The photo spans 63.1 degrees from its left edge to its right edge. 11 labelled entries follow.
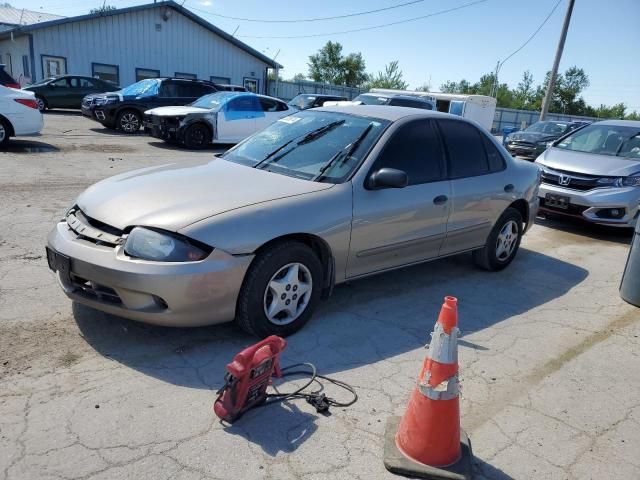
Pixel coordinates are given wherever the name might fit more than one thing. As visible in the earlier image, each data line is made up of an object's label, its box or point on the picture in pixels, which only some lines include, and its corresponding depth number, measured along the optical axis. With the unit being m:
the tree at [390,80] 57.29
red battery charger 2.68
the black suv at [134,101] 15.23
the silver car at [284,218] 3.22
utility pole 20.53
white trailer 22.67
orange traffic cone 2.51
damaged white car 13.11
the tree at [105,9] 24.58
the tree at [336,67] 55.06
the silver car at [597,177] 7.25
